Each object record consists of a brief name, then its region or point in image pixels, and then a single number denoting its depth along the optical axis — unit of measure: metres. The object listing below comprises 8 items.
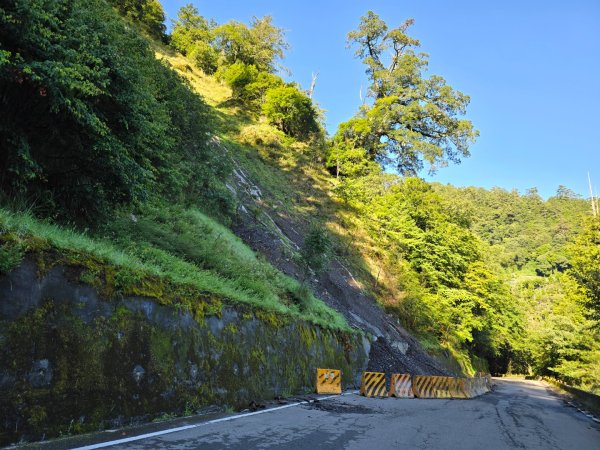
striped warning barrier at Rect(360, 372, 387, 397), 14.66
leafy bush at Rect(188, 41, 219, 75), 44.59
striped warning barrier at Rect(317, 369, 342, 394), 13.59
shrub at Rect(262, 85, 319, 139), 38.00
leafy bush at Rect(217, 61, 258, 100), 40.97
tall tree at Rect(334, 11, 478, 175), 41.31
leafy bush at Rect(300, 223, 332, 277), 18.08
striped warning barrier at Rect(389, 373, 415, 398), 15.94
